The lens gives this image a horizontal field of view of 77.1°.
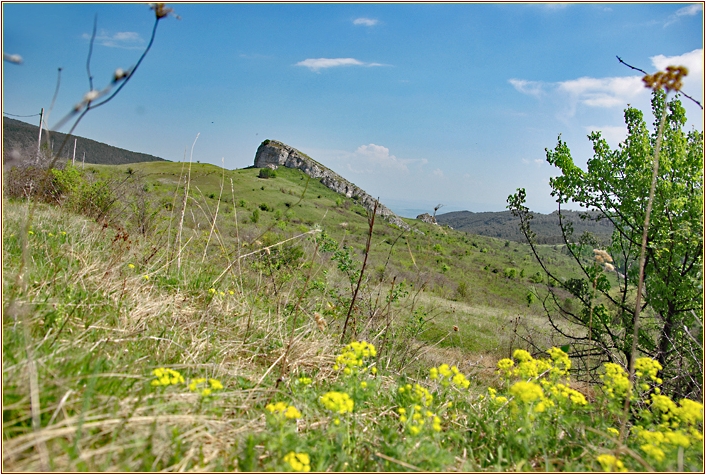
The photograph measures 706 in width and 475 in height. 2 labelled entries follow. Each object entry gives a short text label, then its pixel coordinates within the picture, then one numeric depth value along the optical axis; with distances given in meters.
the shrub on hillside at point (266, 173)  95.24
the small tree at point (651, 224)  5.62
